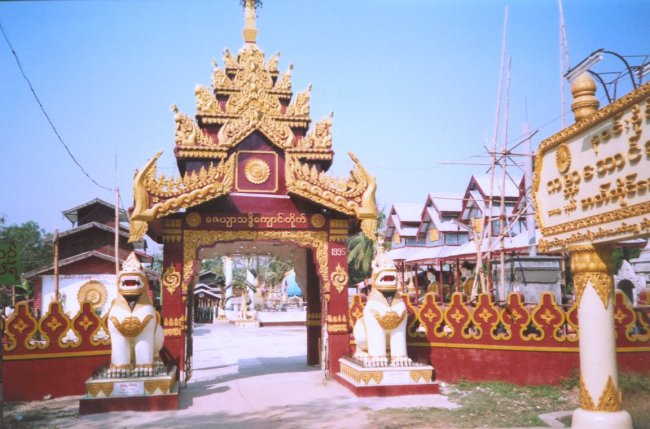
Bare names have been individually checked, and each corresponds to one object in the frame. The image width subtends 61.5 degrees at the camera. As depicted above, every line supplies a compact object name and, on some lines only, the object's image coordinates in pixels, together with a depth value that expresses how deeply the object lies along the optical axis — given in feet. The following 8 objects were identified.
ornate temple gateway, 36.04
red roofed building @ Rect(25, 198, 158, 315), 88.53
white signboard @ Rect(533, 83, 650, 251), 15.15
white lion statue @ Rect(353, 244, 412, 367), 34.37
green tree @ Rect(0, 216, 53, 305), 124.42
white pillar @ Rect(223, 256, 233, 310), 158.61
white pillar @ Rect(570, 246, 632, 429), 17.33
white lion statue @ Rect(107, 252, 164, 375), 31.32
